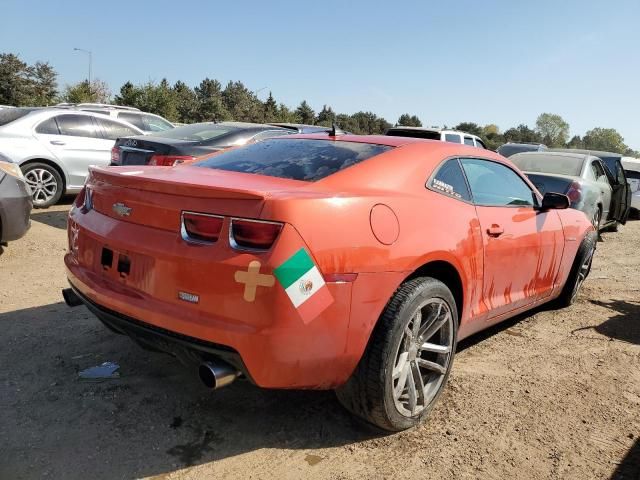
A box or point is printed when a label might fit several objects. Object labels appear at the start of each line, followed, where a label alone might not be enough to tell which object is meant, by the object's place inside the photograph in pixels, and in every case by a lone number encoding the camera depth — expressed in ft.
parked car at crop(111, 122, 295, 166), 22.24
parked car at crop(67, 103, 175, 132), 40.68
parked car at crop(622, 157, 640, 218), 42.01
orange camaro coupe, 7.36
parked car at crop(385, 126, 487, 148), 35.94
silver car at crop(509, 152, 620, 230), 25.27
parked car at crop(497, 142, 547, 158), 58.46
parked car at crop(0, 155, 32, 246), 17.20
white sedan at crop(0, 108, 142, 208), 25.90
